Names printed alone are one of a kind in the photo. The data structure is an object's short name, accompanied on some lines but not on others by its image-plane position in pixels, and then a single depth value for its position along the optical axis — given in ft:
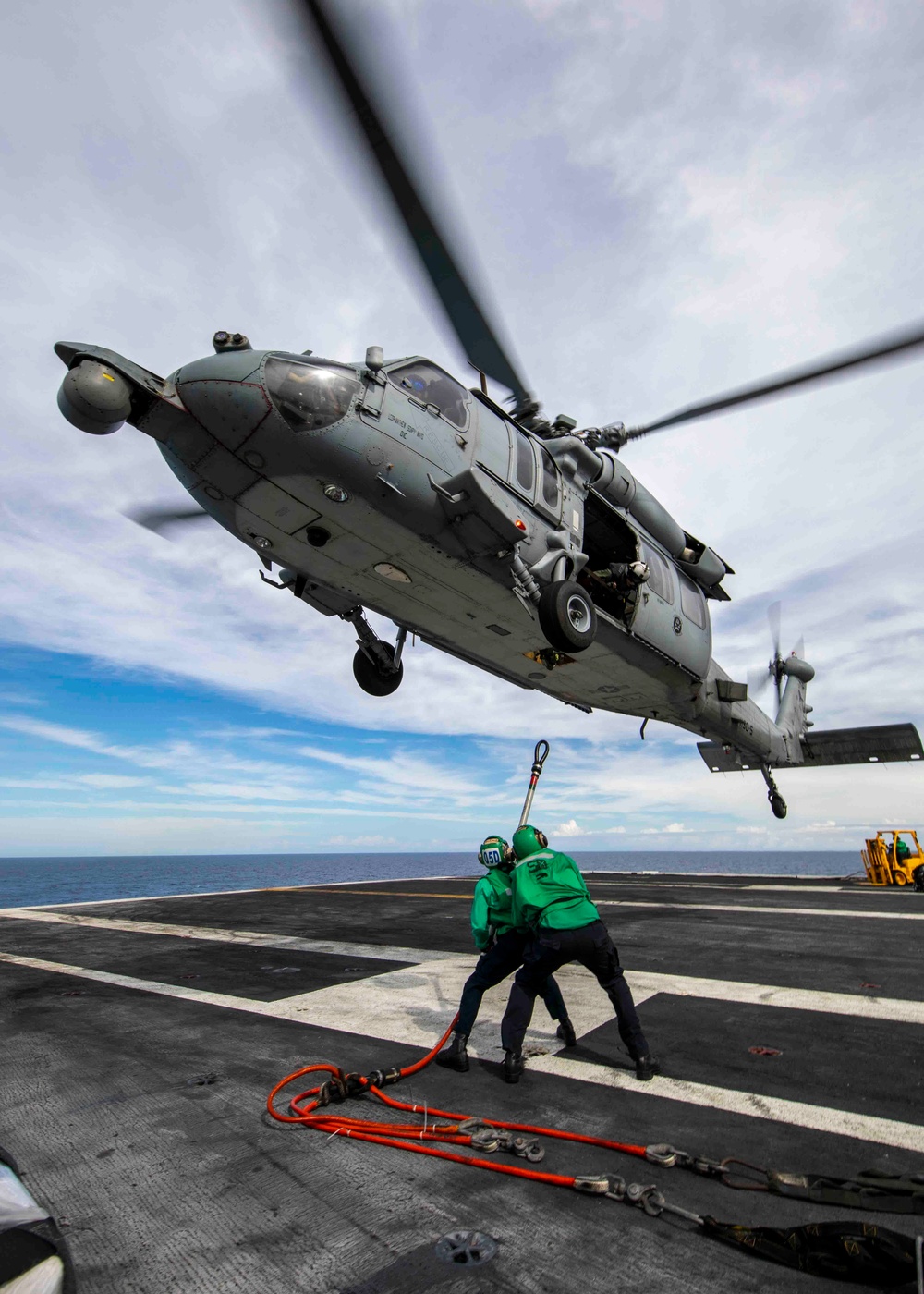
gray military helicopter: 24.93
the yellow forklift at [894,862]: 63.10
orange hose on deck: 11.27
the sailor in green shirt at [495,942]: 16.96
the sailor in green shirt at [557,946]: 15.10
